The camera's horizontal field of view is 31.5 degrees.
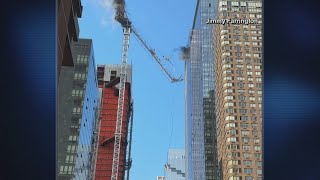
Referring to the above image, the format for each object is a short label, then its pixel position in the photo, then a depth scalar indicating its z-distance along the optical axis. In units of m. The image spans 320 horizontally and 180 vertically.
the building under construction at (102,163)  198.38
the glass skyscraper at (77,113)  94.18
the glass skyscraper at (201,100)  156.75
